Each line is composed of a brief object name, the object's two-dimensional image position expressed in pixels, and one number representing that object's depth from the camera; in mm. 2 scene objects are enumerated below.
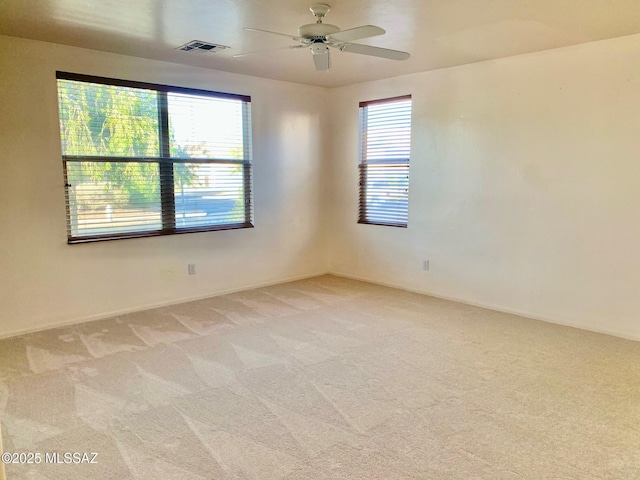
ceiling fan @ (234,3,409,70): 2846
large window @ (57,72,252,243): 4086
